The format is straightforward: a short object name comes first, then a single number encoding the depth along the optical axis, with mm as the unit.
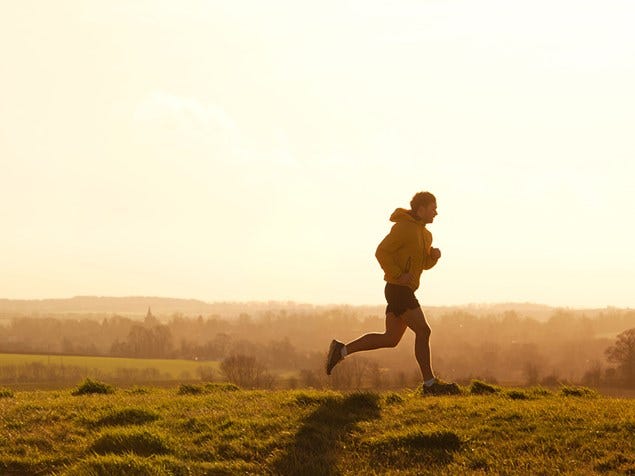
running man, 11328
